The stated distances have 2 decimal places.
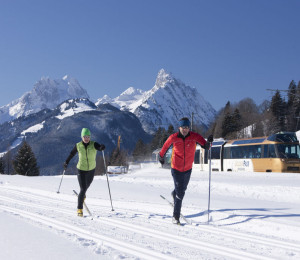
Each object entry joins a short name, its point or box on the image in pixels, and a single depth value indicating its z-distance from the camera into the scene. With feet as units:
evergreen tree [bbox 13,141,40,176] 182.60
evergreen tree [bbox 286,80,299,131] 200.64
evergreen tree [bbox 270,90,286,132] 214.07
